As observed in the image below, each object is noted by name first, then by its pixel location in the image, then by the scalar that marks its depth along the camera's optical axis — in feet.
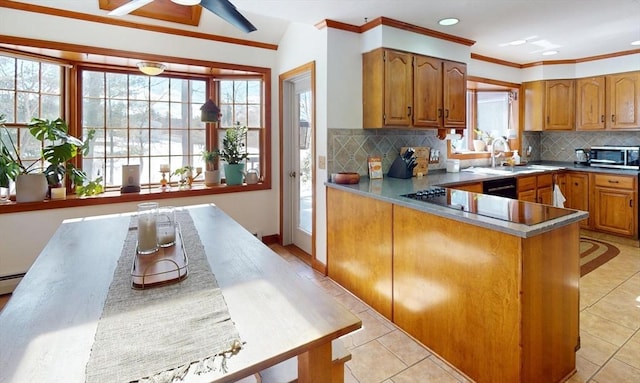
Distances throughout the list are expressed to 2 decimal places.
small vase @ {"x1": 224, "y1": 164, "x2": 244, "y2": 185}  13.57
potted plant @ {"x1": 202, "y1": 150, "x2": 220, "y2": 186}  13.39
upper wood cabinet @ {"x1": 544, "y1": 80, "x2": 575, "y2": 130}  16.28
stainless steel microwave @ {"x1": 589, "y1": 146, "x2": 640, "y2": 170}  14.57
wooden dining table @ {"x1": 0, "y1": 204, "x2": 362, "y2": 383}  2.72
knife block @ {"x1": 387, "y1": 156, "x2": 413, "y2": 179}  11.73
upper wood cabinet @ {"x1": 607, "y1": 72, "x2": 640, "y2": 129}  14.61
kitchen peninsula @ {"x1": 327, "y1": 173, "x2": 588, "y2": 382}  5.61
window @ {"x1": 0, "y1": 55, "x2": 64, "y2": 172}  10.37
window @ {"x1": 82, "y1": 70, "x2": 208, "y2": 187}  12.06
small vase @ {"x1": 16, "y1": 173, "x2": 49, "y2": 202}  10.10
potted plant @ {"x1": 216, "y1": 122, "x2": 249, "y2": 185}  13.42
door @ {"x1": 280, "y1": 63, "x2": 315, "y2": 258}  13.11
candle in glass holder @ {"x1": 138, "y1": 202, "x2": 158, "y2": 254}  4.99
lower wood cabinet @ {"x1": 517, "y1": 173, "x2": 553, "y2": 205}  13.37
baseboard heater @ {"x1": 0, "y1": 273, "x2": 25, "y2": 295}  10.07
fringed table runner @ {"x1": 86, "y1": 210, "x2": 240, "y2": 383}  2.62
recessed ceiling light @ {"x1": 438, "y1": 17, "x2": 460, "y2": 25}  10.46
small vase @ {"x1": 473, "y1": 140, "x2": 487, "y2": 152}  16.53
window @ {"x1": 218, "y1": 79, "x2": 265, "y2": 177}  14.01
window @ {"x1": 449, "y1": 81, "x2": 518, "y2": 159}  16.60
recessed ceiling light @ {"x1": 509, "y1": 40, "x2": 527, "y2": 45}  12.95
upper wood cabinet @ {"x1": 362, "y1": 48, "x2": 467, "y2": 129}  10.69
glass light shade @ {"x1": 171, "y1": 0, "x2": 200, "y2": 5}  5.96
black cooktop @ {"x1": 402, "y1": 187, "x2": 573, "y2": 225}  6.05
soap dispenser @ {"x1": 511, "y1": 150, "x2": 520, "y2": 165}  16.44
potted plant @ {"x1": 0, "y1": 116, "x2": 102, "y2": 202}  9.84
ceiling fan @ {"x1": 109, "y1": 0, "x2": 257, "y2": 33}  6.11
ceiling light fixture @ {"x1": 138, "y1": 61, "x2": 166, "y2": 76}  10.46
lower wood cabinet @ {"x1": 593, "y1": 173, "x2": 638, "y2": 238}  13.92
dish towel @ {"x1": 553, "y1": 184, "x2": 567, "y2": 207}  14.85
